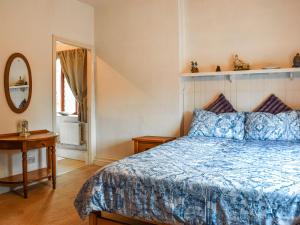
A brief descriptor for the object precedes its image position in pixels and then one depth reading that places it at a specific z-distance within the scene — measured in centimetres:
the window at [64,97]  580
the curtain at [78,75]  517
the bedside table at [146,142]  384
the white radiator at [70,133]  533
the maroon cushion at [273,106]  346
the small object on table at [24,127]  352
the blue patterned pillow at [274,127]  313
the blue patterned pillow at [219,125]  339
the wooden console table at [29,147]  319
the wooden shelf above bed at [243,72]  333
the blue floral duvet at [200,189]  159
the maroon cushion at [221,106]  377
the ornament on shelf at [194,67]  401
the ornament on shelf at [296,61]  335
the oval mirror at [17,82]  344
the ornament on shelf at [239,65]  367
